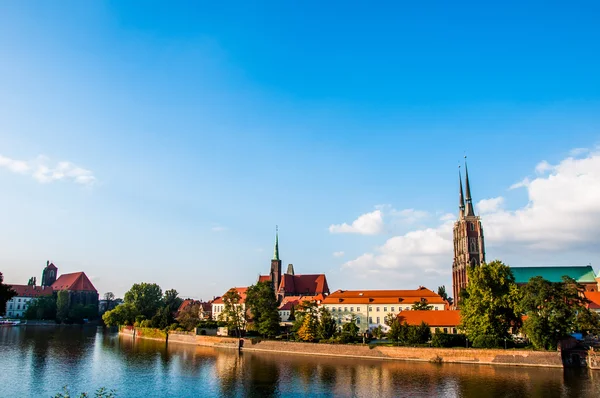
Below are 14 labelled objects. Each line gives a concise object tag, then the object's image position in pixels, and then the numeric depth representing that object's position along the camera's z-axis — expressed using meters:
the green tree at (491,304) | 61.72
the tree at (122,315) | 111.87
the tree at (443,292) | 137.57
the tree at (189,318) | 91.69
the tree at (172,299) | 128.15
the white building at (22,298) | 167.50
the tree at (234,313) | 84.00
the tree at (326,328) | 72.56
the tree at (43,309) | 145.89
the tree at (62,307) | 144.12
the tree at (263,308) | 79.12
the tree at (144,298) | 113.94
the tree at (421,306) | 87.69
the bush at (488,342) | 60.00
